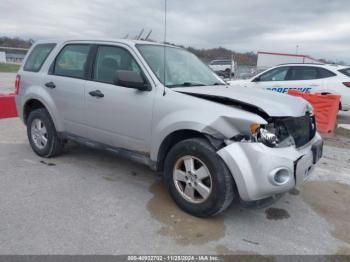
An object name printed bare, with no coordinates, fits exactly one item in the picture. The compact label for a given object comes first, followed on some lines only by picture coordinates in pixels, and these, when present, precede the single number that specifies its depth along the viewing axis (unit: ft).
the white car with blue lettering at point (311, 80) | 33.35
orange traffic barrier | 26.86
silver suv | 10.57
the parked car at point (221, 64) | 103.71
